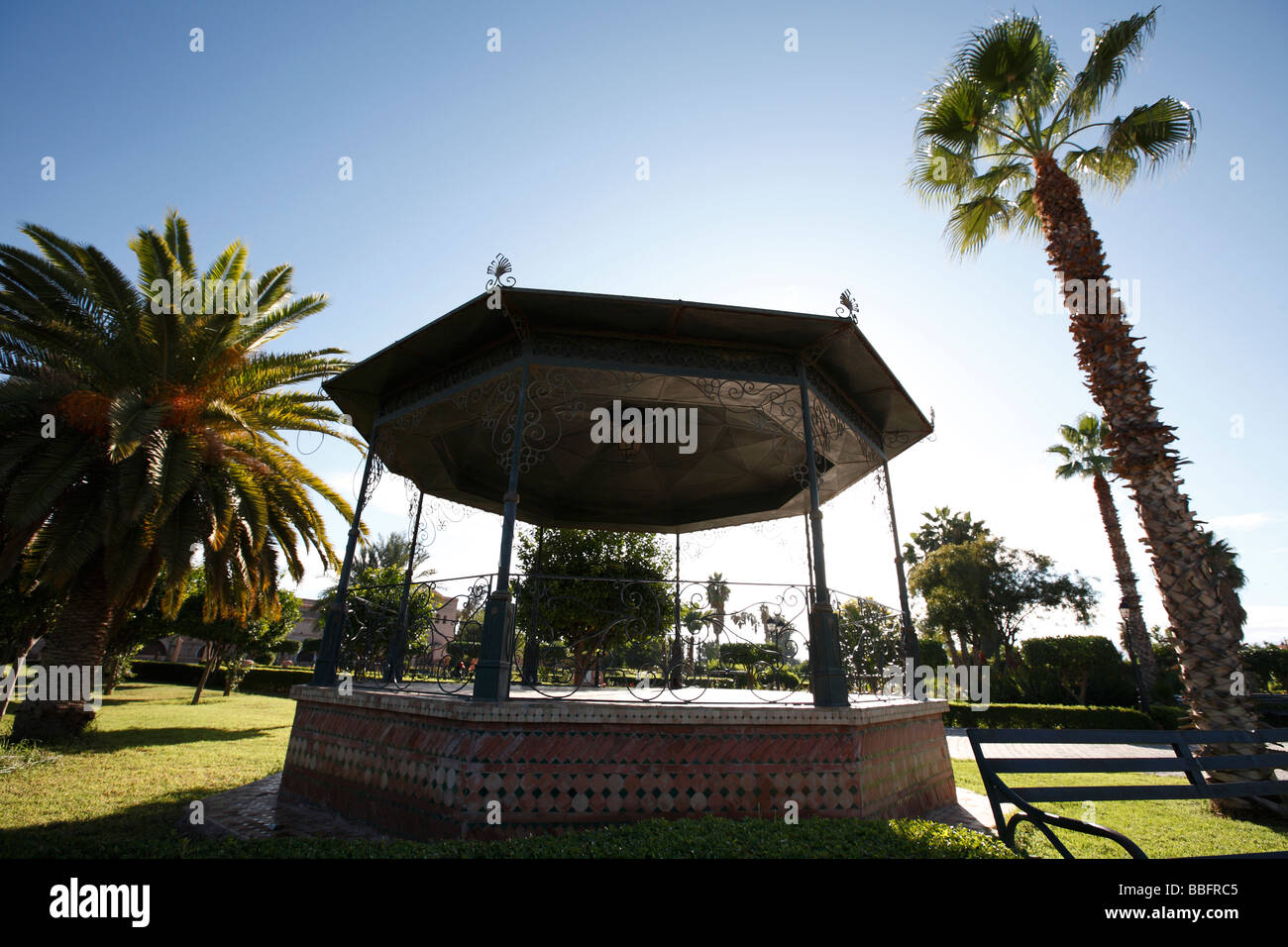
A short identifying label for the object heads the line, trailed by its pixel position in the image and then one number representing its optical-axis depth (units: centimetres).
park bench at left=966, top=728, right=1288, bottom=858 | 391
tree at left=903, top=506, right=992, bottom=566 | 4250
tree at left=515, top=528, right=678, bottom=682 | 1175
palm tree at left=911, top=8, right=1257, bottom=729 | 871
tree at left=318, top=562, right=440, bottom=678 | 780
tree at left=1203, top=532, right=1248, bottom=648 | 2757
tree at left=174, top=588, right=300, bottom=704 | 2392
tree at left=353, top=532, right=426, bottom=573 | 4091
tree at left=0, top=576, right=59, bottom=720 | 1348
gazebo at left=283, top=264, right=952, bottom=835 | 529
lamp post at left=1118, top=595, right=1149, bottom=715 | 2195
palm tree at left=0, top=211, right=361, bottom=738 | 1019
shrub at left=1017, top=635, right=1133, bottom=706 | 2555
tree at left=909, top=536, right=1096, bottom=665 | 3544
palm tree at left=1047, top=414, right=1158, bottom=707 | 2205
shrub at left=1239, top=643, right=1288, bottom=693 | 2581
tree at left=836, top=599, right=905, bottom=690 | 794
